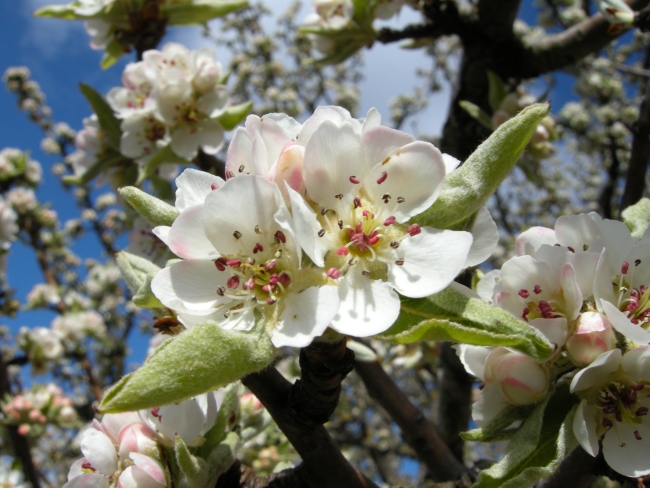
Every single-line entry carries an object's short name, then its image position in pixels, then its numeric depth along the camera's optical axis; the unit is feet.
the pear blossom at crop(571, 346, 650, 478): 0.41
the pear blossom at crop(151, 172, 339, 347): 0.39
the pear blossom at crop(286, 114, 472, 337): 0.38
